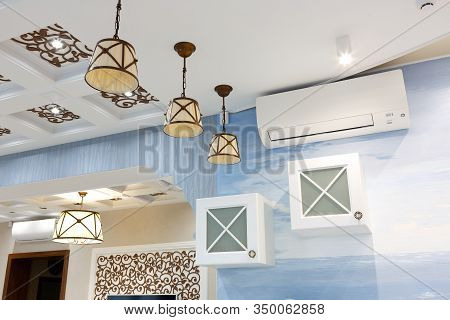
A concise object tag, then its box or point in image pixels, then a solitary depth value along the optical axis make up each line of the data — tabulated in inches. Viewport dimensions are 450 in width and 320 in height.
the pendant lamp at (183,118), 72.6
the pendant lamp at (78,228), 191.3
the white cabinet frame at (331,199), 79.4
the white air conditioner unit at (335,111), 87.1
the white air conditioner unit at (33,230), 234.7
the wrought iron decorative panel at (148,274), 207.6
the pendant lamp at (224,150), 87.2
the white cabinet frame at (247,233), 84.0
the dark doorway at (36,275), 244.0
